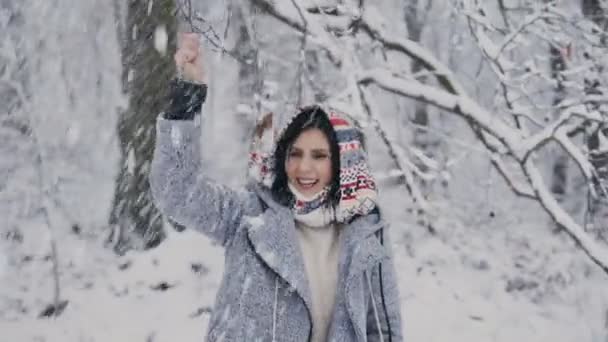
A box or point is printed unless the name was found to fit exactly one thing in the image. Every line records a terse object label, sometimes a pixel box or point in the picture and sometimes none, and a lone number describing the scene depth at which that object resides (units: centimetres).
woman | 199
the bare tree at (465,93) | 468
